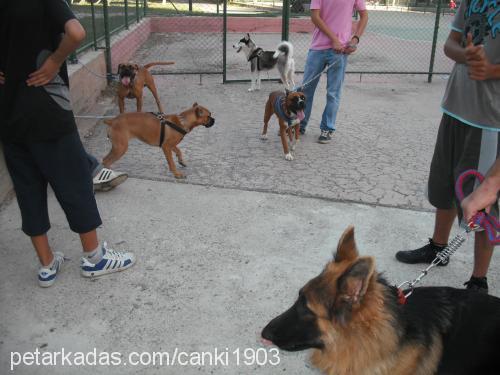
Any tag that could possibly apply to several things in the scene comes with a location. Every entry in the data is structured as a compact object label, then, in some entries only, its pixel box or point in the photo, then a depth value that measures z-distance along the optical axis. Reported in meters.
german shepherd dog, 1.79
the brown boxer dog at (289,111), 5.44
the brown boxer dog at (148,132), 4.69
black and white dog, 8.70
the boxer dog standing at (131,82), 6.55
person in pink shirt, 5.63
